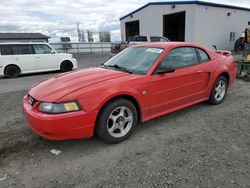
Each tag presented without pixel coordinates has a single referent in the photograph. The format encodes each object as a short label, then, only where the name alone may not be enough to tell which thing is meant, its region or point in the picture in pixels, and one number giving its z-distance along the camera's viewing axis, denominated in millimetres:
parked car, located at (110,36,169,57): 14295
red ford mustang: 2830
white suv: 9773
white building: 18016
